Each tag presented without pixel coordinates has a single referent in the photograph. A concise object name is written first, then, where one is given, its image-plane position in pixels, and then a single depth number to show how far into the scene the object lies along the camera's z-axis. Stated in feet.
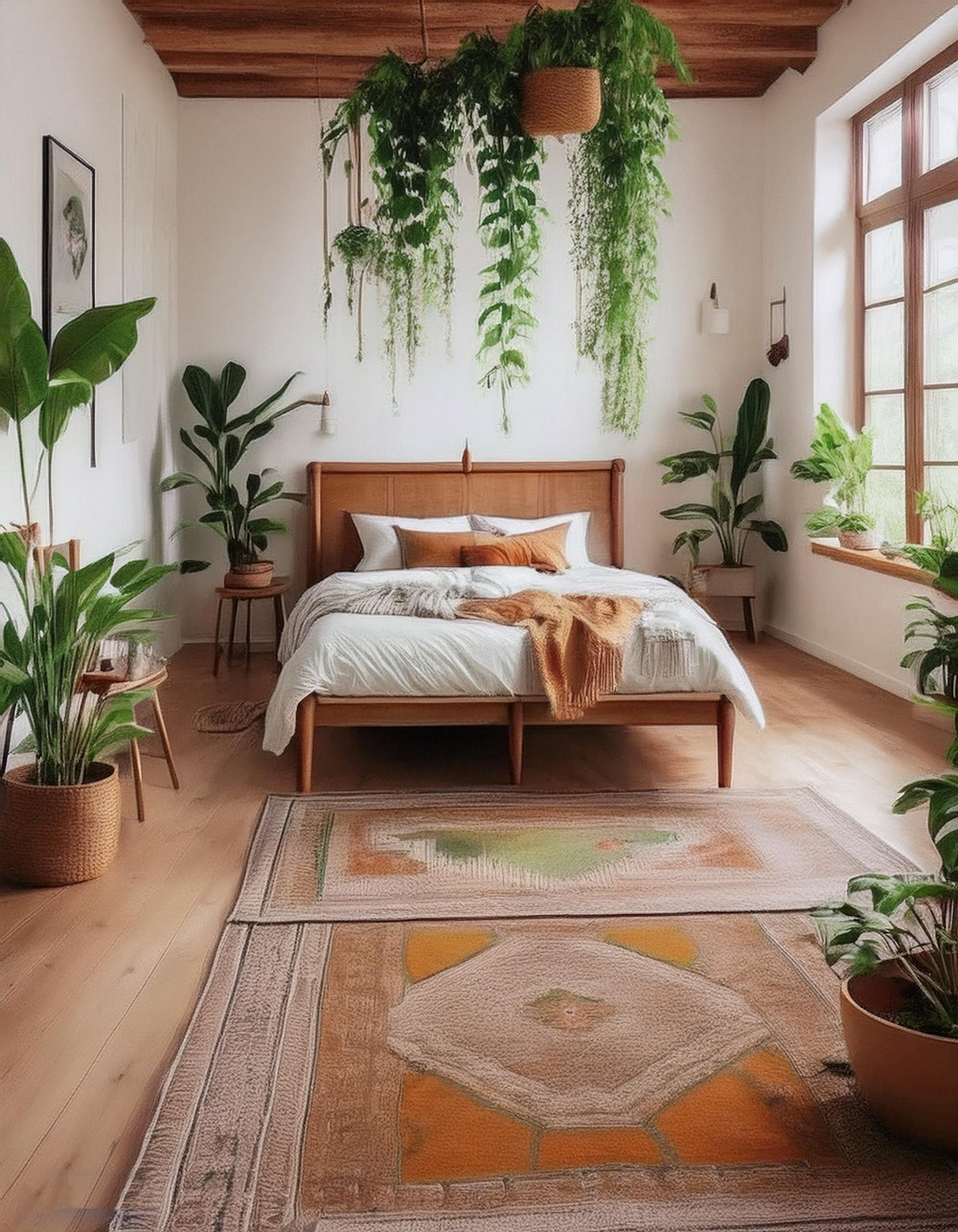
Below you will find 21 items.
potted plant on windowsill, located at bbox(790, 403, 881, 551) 19.83
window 17.84
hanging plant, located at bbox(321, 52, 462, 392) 9.50
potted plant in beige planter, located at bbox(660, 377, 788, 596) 22.76
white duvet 13.33
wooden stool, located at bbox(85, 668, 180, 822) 12.07
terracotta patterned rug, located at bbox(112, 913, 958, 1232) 6.05
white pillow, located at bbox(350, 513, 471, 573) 21.01
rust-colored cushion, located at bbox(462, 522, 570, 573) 19.80
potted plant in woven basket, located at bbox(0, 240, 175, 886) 10.56
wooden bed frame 22.70
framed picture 14.78
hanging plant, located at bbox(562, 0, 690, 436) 9.32
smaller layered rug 10.14
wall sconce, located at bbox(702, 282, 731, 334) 23.03
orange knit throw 13.30
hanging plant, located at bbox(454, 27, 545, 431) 9.44
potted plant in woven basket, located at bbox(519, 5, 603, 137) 9.20
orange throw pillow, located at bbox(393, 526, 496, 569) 20.21
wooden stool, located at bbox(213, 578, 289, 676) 21.16
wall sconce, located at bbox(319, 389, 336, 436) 22.98
